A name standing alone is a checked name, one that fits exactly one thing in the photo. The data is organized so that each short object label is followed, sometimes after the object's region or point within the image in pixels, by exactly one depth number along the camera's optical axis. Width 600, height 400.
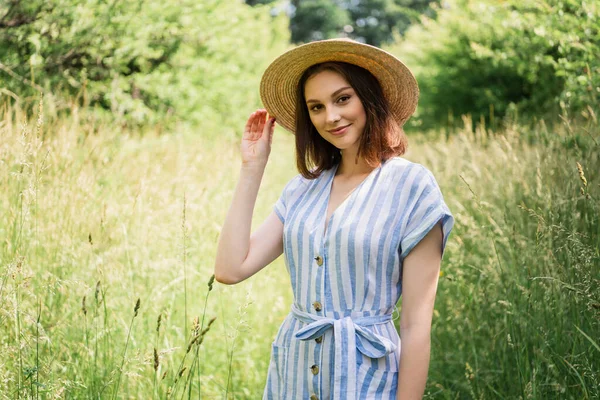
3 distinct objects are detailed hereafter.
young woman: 1.63
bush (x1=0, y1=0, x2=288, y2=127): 5.09
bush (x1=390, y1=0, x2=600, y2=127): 9.09
